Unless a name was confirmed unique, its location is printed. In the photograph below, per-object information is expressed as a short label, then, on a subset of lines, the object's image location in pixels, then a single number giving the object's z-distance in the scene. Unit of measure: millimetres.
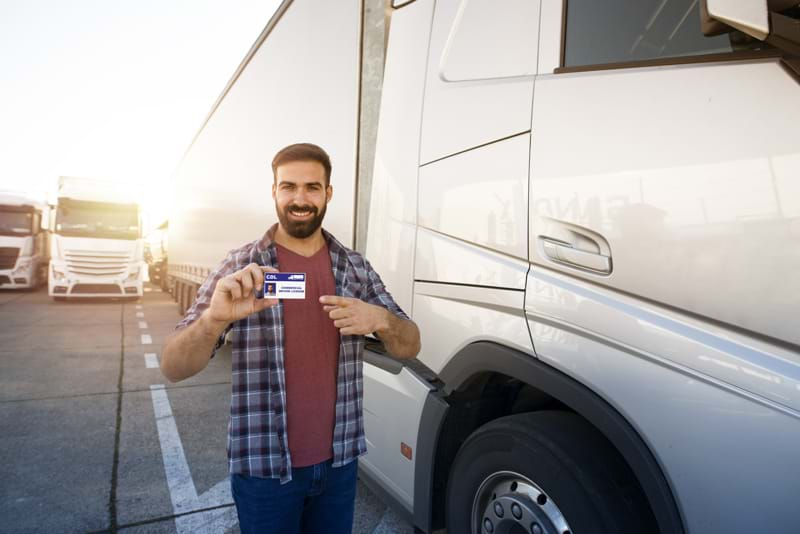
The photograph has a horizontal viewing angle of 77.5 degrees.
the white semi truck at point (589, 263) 1191
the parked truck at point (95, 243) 13070
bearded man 1504
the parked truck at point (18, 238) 15344
